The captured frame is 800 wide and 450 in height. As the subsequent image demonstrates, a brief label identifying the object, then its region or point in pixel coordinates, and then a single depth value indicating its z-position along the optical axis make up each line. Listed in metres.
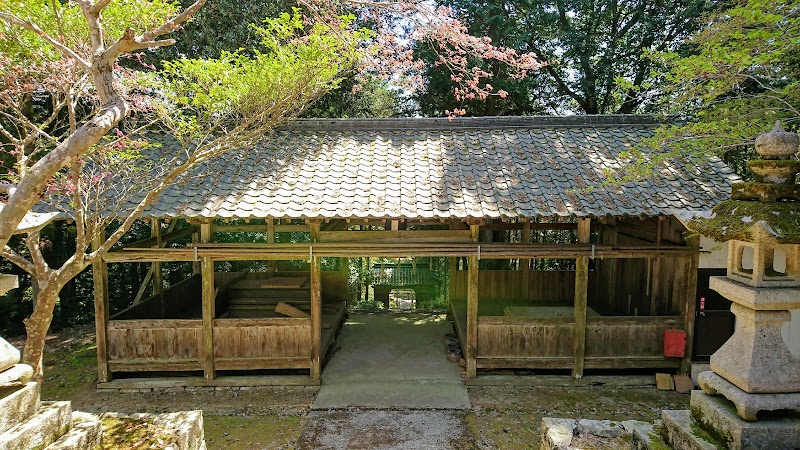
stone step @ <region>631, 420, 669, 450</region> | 3.89
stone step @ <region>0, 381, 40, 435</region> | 3.03
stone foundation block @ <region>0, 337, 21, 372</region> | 3.08
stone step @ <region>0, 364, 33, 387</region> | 3.05
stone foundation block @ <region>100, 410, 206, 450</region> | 4.14
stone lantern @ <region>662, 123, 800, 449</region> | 3.28
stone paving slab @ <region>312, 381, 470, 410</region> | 7.32
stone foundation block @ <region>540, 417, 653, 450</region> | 4.21
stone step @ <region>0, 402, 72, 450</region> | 3.01
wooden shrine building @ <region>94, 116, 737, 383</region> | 7.23
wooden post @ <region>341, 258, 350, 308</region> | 11.79
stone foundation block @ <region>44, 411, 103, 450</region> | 3.41
